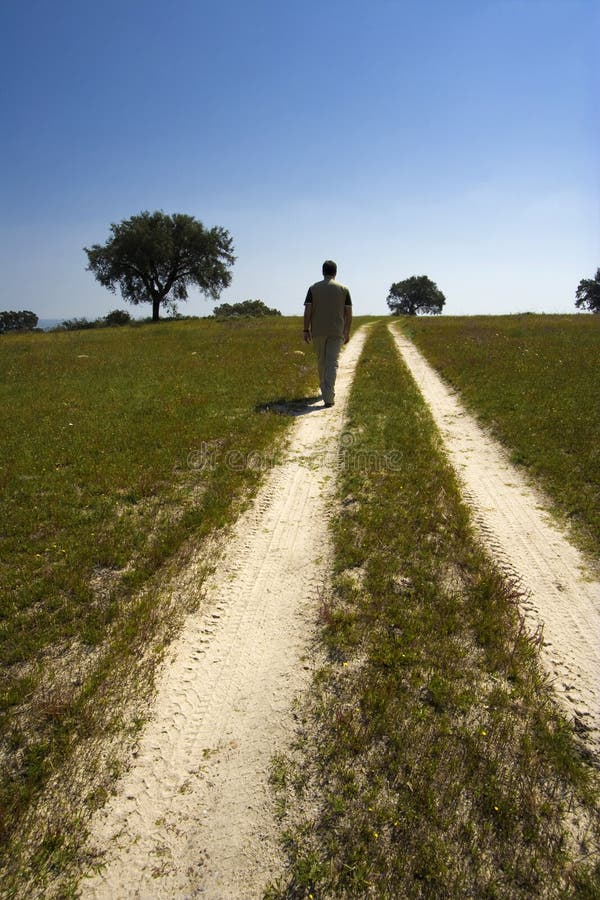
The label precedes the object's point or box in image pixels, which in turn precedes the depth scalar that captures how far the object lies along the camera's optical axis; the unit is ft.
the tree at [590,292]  270.67
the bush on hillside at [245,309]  200.54
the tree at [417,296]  362.33
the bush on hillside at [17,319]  283.18
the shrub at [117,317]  175.37
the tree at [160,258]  160.97
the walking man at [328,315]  37.11
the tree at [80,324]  167.89
